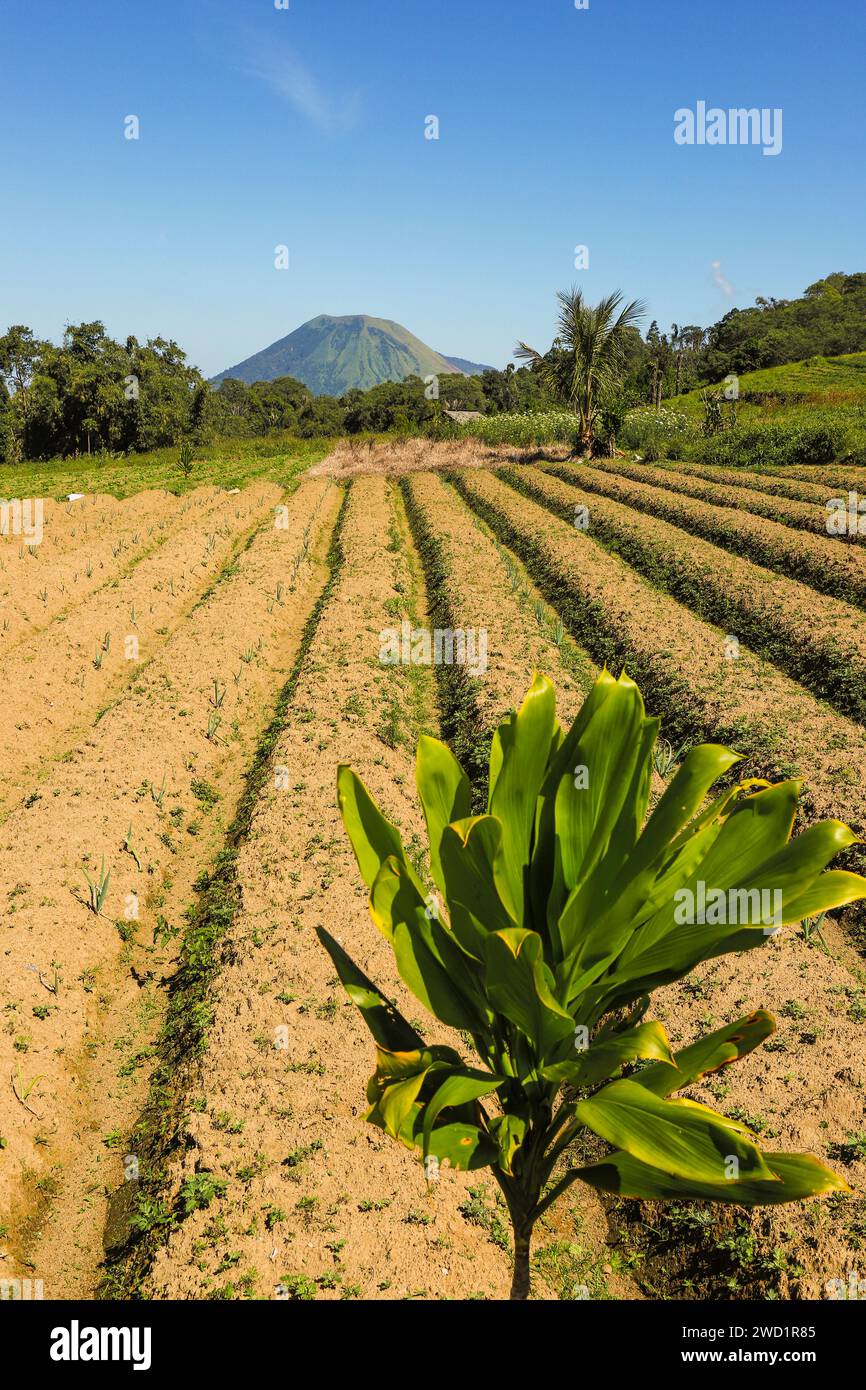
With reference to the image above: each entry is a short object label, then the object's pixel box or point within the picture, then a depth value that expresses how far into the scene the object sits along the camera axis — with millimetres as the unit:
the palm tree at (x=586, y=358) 25500
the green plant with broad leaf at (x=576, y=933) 1412
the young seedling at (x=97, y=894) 5520
